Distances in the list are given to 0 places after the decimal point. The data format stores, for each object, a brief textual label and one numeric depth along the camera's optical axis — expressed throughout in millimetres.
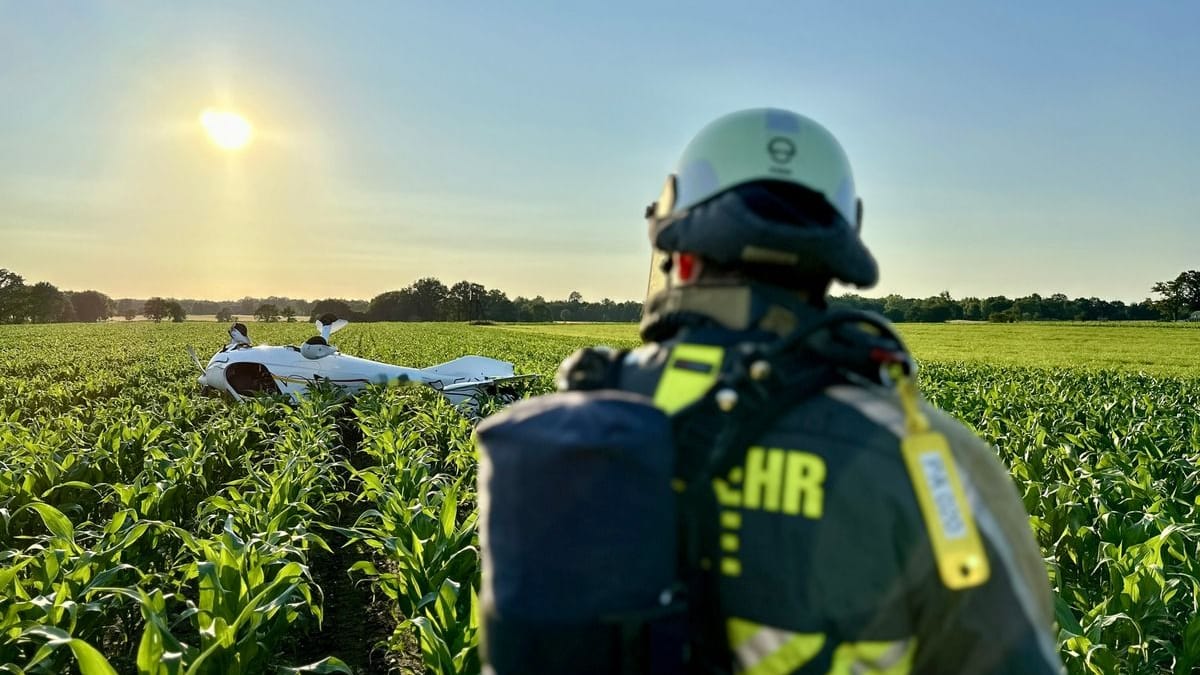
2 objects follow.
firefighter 1168
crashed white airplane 13453
